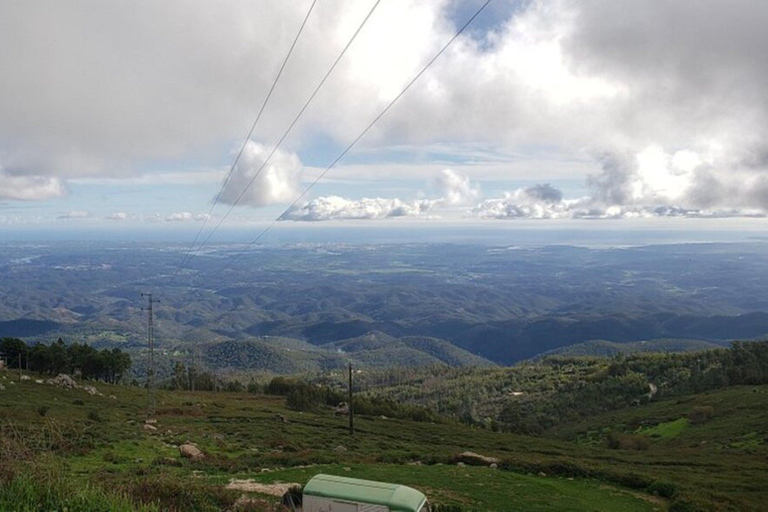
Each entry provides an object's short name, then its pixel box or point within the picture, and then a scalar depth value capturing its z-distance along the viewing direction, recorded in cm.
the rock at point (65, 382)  6568
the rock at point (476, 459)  3259
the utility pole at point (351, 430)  5606
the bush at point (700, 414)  7824
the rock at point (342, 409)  8682
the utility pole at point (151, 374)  5069
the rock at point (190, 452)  2835
